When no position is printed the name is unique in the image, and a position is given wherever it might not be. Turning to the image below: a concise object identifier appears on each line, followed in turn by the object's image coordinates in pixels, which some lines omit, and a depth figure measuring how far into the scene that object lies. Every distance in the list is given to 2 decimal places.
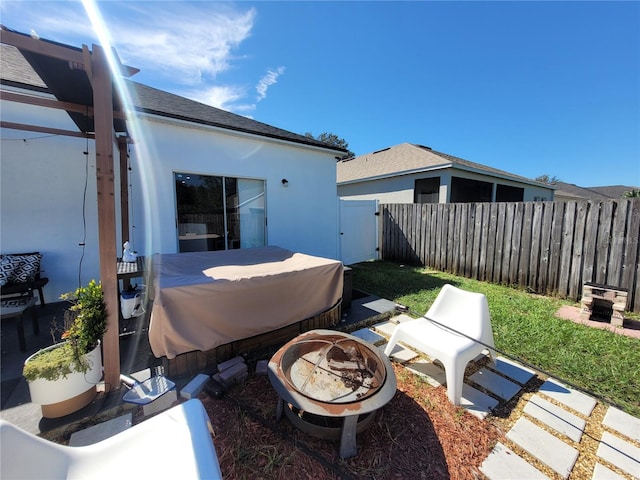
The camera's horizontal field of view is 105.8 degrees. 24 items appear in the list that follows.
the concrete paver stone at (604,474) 1.55
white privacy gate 7.60
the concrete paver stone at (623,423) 1.87
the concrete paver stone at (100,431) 1.69
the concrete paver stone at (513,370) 2.50
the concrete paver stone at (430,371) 2.47
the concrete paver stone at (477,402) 2.07
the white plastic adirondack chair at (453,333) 2.16
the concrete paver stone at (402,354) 2.81
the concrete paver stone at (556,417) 1.89
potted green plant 1.79
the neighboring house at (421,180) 9.66
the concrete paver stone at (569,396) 2.12
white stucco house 3.90
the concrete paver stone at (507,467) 1.55
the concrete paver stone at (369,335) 3.19
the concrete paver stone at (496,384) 2.29
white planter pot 1.79
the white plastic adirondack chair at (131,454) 0.91
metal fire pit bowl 1.57
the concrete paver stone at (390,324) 3.47
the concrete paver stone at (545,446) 1.63
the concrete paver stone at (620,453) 1.61
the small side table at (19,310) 2.60
